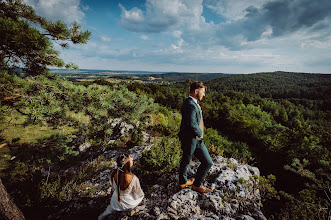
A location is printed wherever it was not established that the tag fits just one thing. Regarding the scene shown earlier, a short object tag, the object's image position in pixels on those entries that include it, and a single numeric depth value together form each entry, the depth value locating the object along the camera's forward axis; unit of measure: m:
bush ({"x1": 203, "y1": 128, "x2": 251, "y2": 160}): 13.62
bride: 2.46
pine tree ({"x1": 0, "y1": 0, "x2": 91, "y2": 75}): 2.22
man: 2.42
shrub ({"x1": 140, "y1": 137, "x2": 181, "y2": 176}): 3.88
